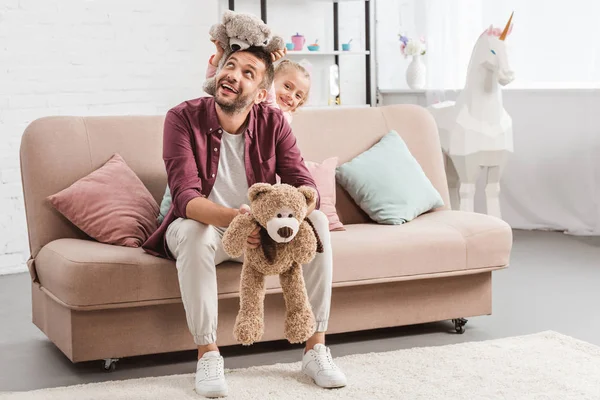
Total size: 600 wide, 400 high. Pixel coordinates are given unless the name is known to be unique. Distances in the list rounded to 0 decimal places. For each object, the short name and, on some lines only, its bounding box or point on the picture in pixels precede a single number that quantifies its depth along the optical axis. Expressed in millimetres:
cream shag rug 2408
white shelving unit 5541
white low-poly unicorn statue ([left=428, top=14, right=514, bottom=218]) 4465
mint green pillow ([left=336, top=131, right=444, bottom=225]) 3238
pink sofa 2592
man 2463
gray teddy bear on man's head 2609
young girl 3209
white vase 5715
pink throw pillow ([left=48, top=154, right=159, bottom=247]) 2834
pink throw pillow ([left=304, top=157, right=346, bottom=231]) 3139
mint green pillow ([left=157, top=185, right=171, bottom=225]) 2916
